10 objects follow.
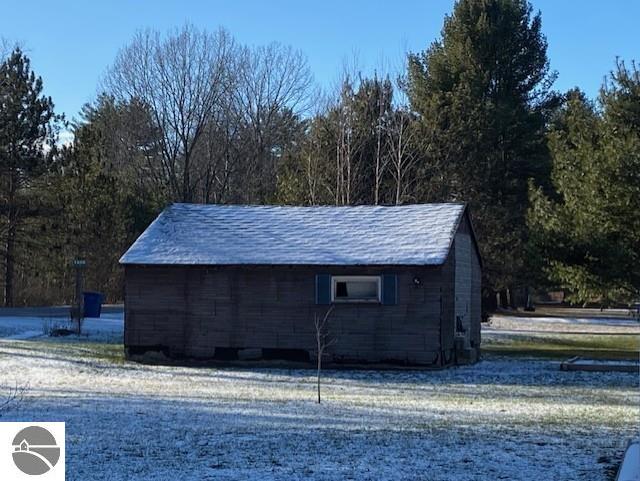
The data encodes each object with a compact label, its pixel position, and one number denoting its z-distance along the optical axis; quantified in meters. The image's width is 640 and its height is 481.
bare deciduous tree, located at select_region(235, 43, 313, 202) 52.09
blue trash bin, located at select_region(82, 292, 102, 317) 33.66
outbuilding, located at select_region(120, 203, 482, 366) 21.86
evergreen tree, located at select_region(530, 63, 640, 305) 25.00
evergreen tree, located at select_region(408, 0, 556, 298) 42.88
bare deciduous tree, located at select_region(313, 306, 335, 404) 21.98
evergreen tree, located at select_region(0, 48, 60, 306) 42.34
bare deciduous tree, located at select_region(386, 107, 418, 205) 40.69
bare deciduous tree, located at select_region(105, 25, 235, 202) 49.22
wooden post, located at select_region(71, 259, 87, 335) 29.33
